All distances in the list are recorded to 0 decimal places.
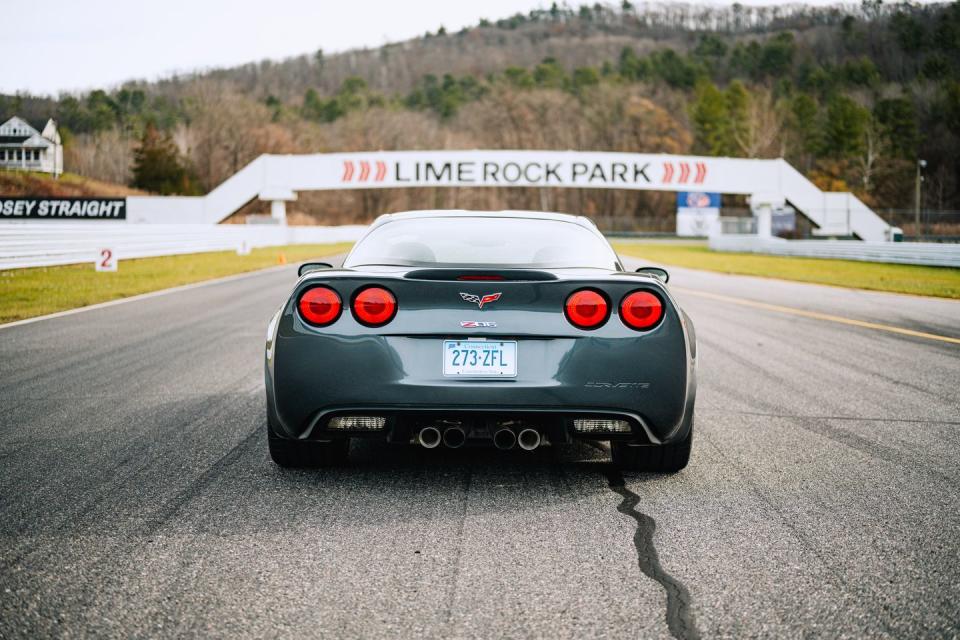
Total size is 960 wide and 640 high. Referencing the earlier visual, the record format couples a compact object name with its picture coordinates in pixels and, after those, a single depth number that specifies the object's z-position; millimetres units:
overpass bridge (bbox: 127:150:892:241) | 43438
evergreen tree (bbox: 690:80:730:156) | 95750
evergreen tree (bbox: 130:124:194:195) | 76125
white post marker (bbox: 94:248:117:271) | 18422
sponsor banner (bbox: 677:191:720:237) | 72500
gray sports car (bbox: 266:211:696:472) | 3889
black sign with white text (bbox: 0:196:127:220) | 36625
